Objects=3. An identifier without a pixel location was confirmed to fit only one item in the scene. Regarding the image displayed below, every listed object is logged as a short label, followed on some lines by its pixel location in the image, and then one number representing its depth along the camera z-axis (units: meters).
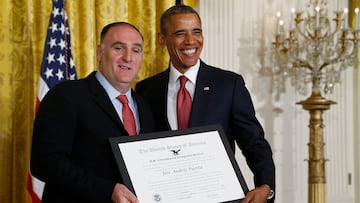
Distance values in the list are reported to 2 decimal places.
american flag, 3.51
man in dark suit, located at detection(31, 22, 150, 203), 2.10
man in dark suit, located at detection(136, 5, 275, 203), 2.65
